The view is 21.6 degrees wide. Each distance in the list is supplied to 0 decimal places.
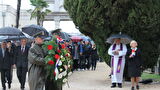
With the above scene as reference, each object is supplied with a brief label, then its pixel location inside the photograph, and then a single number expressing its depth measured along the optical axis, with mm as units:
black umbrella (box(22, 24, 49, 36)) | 16366
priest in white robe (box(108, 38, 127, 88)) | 14805
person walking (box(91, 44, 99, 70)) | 25289
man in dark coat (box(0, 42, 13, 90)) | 14398
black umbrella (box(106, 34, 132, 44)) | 14828
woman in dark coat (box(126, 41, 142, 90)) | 13742
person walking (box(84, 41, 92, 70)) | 25500
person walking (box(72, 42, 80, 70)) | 24005
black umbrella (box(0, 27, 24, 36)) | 17859
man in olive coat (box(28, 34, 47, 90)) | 8430
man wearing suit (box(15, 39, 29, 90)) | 14223
